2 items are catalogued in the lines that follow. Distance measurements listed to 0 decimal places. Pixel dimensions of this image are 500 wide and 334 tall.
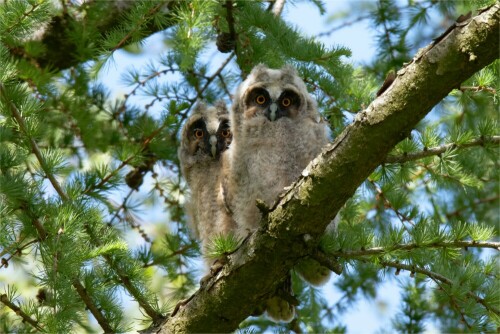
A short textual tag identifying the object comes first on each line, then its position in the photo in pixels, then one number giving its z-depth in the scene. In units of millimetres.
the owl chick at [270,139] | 6449
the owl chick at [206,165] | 7328
